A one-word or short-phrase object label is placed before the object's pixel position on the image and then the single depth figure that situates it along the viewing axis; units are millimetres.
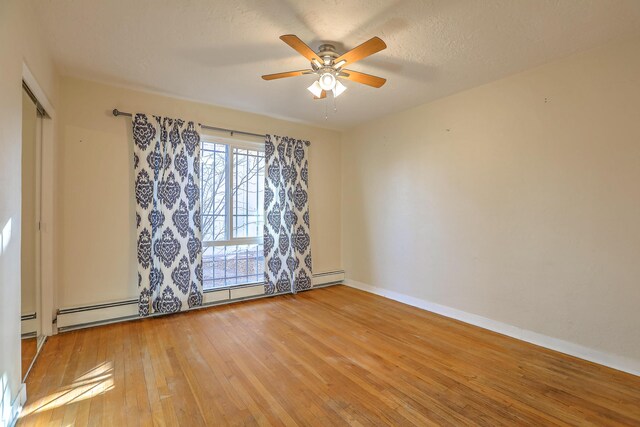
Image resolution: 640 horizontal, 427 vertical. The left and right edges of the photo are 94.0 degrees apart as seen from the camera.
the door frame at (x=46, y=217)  2637
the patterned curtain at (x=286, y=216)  4102
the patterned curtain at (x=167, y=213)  3193
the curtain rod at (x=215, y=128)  3113
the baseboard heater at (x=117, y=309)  2861
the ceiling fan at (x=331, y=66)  2002
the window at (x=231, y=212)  3768
